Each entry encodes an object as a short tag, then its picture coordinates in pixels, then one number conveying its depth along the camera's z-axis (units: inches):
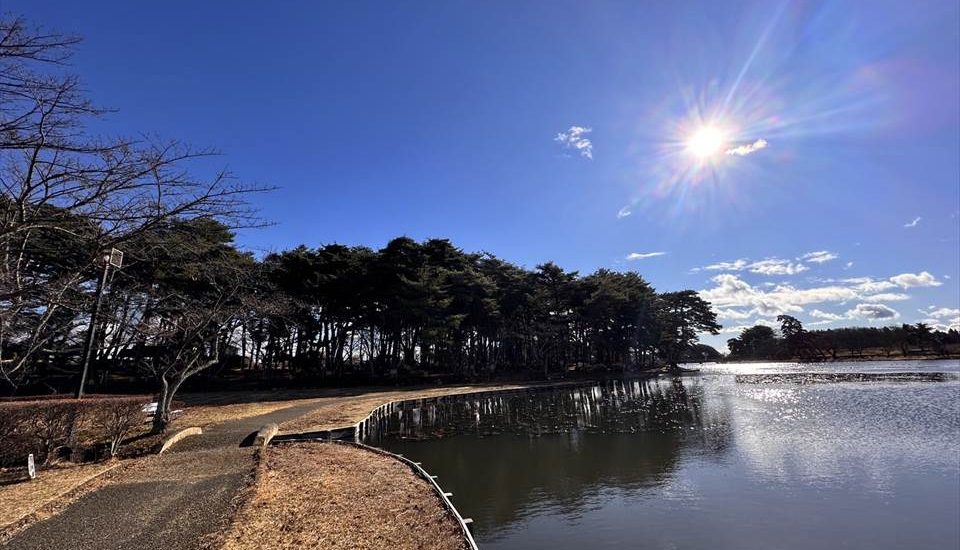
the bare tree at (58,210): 165.0
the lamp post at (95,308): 270.1
